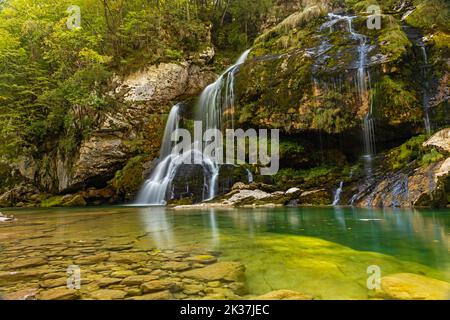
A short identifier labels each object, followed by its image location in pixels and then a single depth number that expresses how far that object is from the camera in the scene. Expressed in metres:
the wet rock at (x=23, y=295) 2.27
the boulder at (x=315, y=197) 10.73
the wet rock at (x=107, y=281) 2.58
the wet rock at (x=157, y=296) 2.28
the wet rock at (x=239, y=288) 2.39
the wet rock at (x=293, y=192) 11.15
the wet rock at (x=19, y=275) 2.78
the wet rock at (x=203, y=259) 3.30
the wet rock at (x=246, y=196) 11.23
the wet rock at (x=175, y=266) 3.03
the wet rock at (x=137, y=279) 2.60
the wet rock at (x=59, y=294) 2.28
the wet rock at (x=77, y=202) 16.25
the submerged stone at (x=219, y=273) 2.71
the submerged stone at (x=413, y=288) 2.19
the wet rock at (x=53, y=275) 2.80
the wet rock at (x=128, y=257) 3.37
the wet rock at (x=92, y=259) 3.33
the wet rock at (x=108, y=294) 2.29
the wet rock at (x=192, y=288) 2.39
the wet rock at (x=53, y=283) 2.56
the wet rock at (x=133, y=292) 2.35
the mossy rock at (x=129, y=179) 15.97
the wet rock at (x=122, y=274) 2.79
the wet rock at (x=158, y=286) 2.45
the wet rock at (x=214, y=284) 2.51
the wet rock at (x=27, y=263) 3.23
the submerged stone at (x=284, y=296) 2.18
